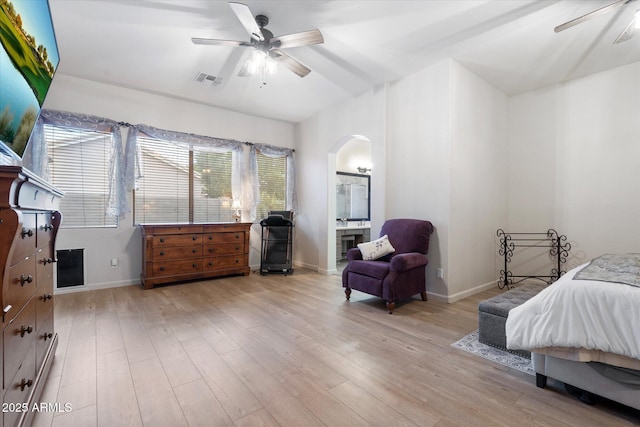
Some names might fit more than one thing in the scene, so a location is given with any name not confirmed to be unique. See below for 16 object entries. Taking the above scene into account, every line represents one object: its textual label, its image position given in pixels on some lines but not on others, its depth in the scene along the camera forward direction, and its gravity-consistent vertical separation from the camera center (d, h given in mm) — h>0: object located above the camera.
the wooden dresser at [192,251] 4176 -570
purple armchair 3184 -623
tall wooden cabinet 1135 -369
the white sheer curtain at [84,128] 3660 +918
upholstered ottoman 2271 -854
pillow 3633 -444
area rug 2078 -1105
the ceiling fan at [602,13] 2262 +1622
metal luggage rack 4125 -508
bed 1500 -674
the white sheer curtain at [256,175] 5520 +788
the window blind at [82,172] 3959 +634
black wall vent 3928 -720
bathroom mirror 6844 +441
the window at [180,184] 4609 +532
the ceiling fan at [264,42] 2463 +1643
